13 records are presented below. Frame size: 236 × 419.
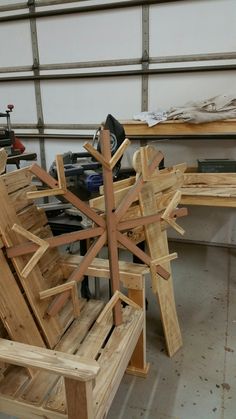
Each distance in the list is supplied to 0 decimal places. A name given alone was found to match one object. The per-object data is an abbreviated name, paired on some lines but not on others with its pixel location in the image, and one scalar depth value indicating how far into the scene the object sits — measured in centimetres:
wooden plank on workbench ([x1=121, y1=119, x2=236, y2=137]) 232
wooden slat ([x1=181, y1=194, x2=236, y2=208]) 219
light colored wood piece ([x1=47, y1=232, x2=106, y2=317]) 122
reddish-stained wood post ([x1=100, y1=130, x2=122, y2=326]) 122
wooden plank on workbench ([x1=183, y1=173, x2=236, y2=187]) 228
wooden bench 92
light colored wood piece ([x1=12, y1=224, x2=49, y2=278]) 105
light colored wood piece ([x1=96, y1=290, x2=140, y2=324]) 126
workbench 221
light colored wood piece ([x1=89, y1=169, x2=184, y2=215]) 136
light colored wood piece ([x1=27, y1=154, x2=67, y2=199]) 107
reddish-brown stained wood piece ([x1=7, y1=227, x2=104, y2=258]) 110
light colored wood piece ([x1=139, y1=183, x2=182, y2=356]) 157
